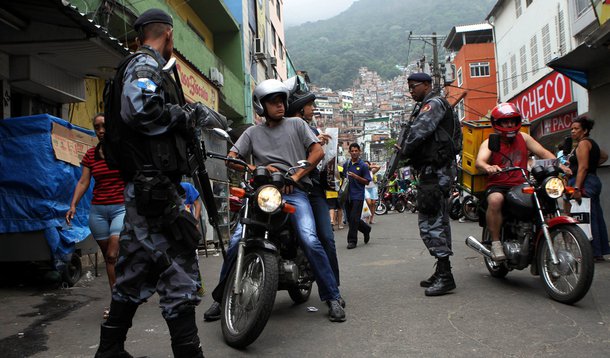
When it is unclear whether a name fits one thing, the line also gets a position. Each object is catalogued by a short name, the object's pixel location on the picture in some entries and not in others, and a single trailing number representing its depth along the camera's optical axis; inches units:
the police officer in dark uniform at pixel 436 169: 185.2
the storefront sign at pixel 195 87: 452.1
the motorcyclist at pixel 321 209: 171.6
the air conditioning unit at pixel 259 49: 869.8
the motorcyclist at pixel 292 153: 152.9
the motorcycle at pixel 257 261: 124.6
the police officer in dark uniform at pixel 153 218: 102.7
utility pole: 1184.9
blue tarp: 225.3
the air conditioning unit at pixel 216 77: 569.6
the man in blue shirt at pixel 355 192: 362.0
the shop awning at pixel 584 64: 241.7
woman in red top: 176.6
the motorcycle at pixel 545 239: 154.3
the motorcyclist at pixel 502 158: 186.5
